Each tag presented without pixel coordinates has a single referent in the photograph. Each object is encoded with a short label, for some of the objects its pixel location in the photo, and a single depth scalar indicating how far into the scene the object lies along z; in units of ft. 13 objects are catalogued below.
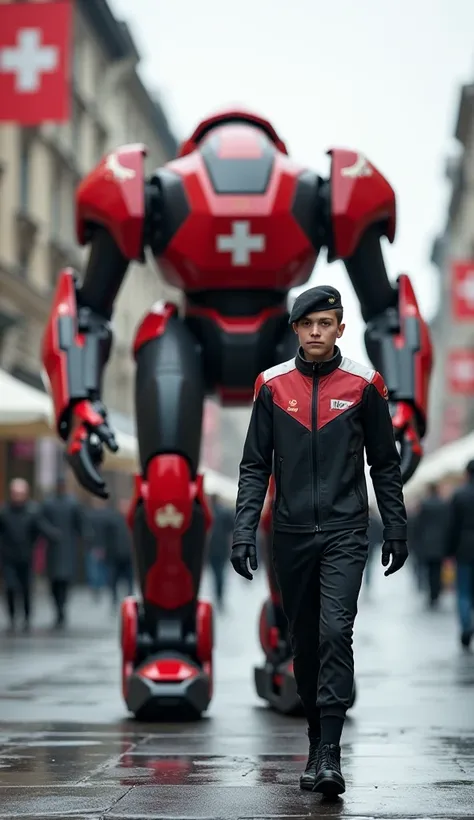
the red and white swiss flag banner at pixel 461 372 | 129.70
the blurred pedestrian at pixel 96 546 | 75.92
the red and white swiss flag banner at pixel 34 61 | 47.09
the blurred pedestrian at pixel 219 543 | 75.97
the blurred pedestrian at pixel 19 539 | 56.29
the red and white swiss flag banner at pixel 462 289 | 90.68
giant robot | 22.45
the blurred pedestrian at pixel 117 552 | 72.59
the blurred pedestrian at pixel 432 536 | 69.87
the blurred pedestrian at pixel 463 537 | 45.44
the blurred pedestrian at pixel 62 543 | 58.29
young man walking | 16.37
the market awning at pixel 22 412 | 49.49
